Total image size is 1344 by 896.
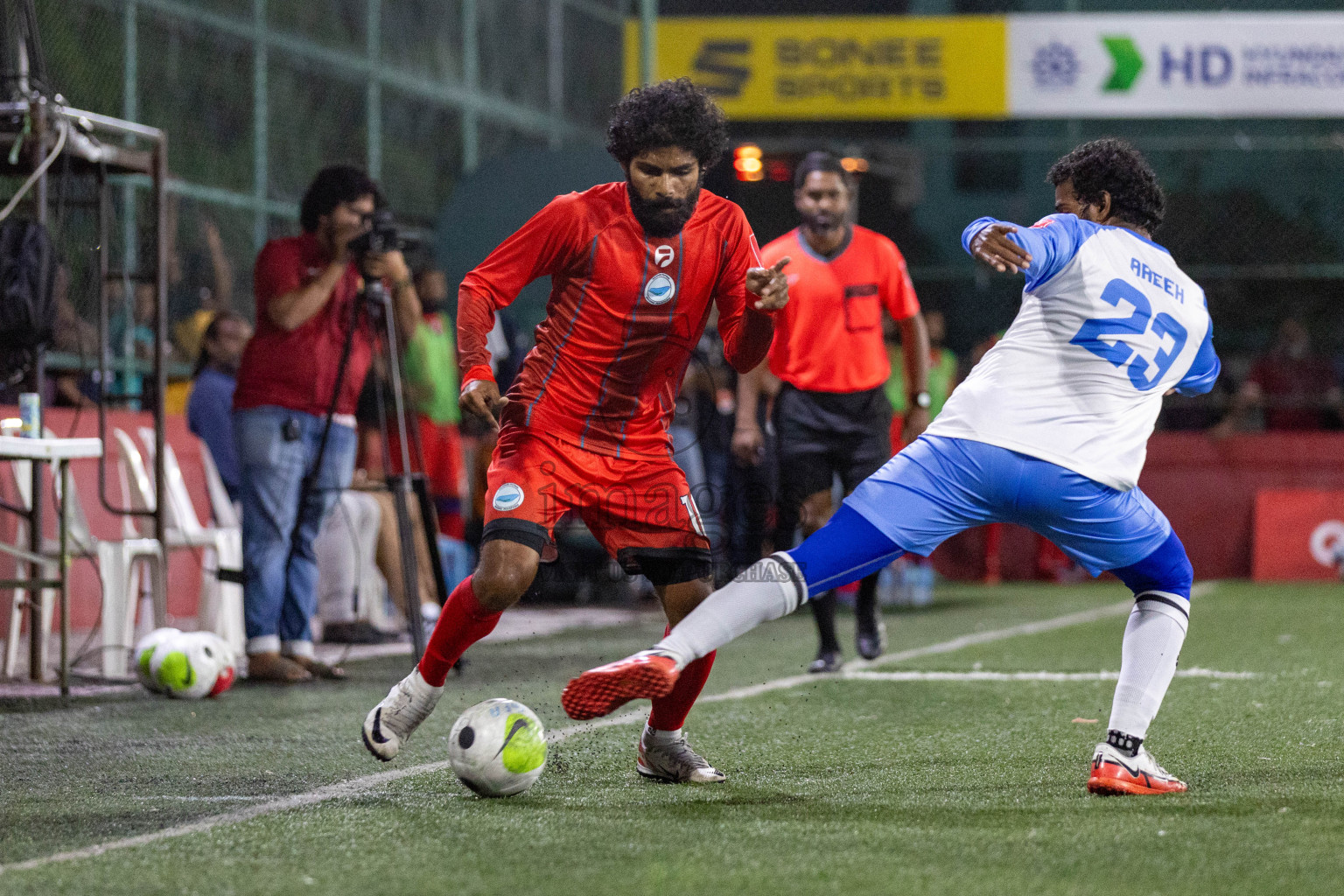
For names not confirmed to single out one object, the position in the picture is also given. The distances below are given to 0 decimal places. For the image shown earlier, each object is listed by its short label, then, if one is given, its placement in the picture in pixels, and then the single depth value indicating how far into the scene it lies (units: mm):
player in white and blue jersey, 8773
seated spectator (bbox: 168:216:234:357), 24344
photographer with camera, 15625
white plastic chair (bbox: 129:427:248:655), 17891
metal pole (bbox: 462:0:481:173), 35094
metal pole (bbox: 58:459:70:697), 14133
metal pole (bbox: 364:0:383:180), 31516
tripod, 15430
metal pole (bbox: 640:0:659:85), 35719
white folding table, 13836
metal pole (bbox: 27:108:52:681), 15406
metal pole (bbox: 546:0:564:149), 38656
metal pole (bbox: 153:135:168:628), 16062
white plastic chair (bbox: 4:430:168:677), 16031
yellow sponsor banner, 36844
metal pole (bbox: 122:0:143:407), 23672
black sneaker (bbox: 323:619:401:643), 19844
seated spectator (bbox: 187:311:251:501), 20719
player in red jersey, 9469
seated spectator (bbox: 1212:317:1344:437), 32500
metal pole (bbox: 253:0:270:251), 27437
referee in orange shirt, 16625
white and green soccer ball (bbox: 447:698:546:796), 9266
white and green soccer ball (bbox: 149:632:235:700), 14203
